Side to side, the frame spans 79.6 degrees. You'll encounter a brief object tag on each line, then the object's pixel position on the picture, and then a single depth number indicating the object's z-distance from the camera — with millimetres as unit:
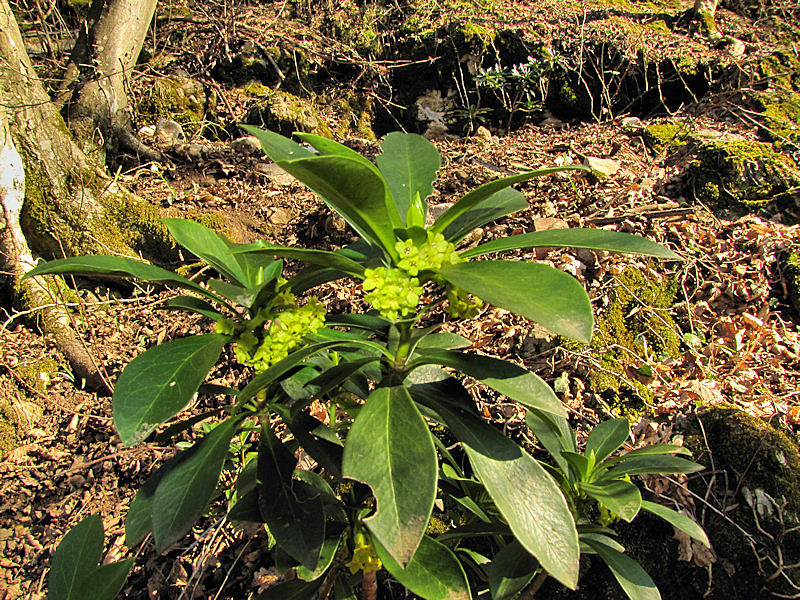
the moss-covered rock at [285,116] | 3691
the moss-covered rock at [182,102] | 3686
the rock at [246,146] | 3488
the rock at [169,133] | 3498
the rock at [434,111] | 4023
